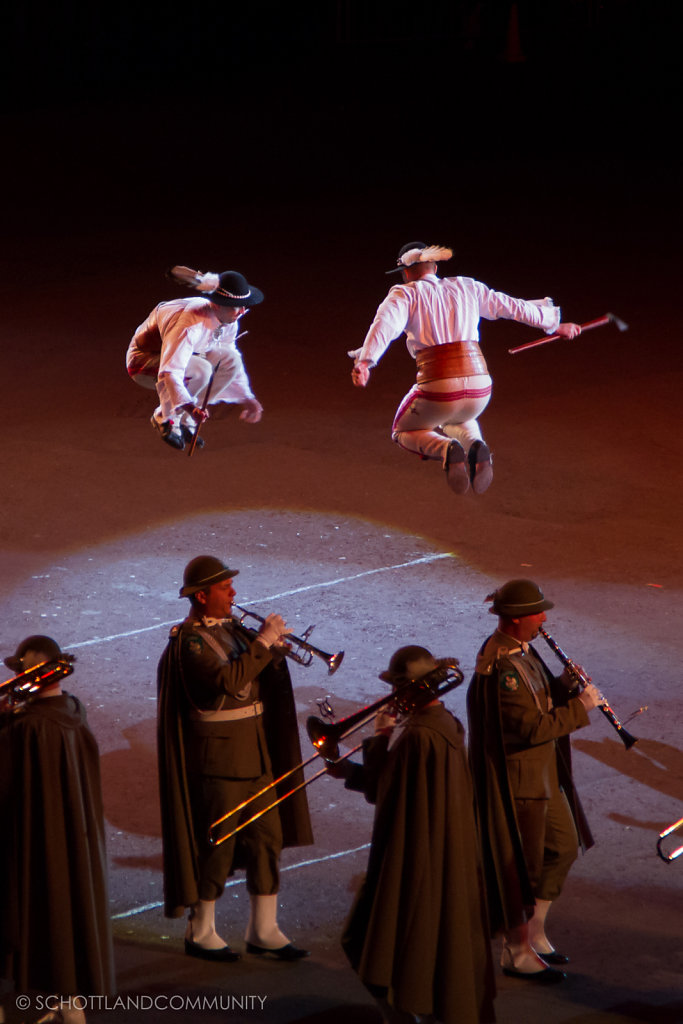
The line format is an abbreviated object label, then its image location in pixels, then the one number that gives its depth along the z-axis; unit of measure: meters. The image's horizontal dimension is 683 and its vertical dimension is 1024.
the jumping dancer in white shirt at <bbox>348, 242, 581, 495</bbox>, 19.20
